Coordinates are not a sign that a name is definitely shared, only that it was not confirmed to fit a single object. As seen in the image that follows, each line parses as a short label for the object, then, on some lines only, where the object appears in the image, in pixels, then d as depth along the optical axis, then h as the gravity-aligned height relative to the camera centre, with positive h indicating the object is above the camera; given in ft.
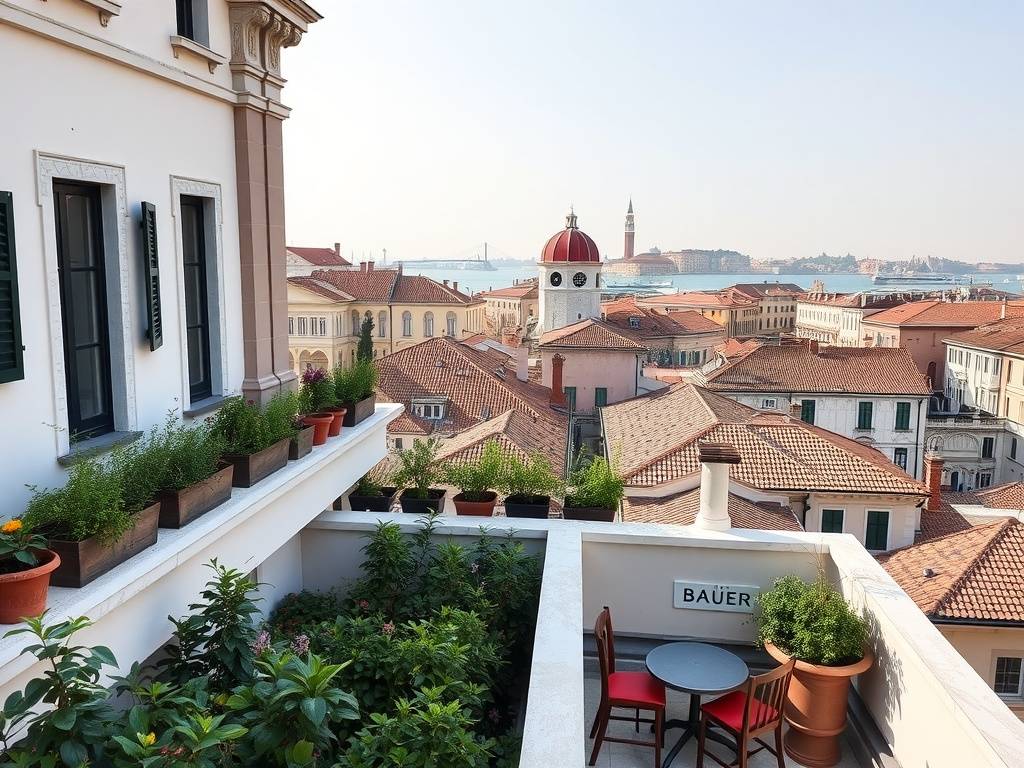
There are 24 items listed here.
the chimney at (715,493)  20.74 -5.22
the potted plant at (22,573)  10.68 -3.77
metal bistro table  16.01 -7.71
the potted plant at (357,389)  24.57 -3.02
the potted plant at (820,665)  16.81 -7.63
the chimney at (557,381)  129.68 -14.48
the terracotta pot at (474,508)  24.00 -6.36
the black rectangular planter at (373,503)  25.08 -6.52
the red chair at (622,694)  16.10 -8.08
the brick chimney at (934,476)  87.66 -20.19
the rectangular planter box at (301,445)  19.90 -3.82
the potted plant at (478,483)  24.08 -5.75
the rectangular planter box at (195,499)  14.34 -3.85
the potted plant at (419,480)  24.67 -5.89
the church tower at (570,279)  182.70 +2.91
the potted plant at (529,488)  24.13 -5.93
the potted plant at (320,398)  22.91 -3.08
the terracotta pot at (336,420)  23.04 -3.69
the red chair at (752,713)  15.44 -8.19
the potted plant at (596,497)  23.24 -5.87
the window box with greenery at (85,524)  11.75 -3.50
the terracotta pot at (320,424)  21.70 -3.59
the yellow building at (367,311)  200.85 -5.30
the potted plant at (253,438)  17.20 -3.31
